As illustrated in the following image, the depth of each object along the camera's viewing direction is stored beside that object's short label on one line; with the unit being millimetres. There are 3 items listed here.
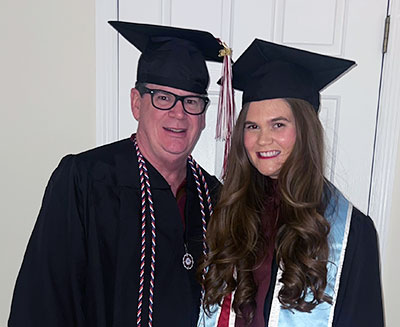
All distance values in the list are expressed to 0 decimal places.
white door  1944
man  1419
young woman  1335
